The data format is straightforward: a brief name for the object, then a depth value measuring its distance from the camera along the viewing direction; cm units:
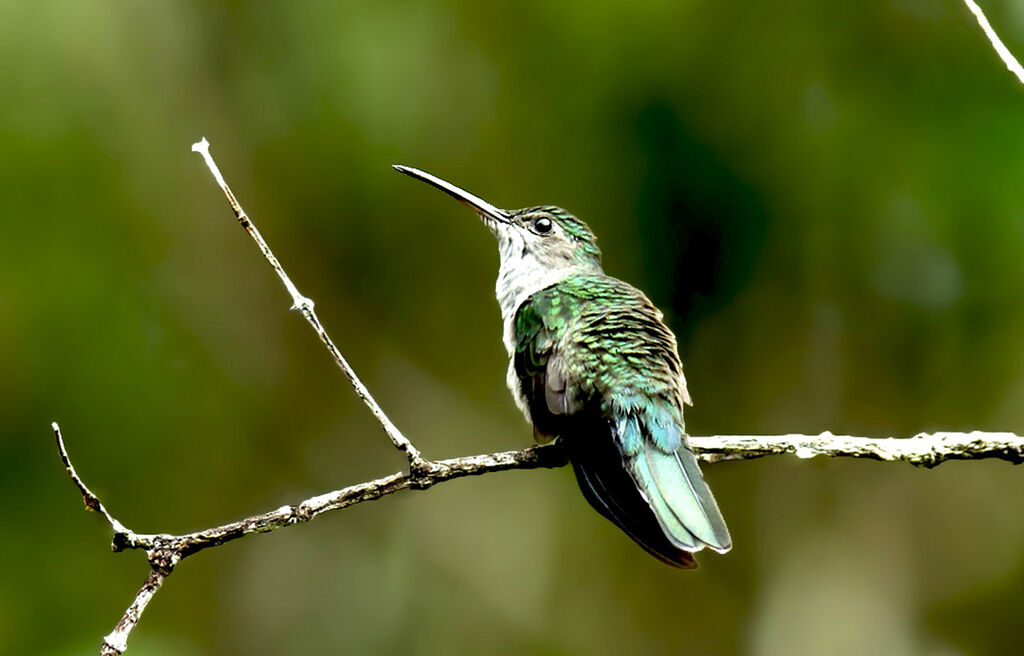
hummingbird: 627
